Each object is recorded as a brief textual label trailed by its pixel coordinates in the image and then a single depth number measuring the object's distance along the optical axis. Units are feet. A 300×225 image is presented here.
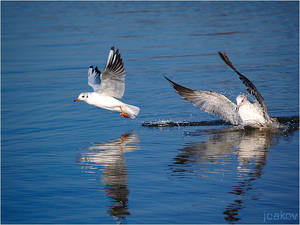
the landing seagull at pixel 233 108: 63.10
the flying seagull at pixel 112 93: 64.13
